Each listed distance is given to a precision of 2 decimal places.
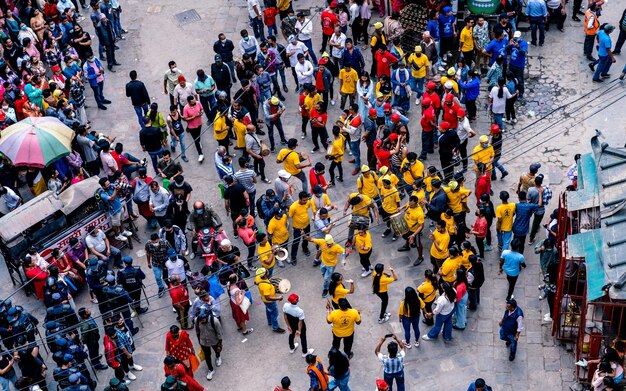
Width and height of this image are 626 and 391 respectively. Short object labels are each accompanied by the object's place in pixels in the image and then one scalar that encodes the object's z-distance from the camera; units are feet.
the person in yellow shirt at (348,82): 78.54
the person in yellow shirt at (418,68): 78.59
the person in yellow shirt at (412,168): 68.74
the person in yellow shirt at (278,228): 65.98
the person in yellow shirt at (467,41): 81.35
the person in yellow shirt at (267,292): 61.72
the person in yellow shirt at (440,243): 63.26
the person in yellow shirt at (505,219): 64.95
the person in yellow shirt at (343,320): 58.90
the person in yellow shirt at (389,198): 67.46
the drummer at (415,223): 65.92
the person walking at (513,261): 61.62
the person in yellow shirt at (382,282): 60.59
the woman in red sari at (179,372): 57.47
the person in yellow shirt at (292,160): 70.38
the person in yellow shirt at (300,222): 66.54
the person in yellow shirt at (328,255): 63.98
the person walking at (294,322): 59.88
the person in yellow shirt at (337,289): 60.54
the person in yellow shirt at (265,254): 64.59
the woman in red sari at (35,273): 65.36
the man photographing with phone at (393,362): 56.08
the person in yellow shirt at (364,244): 64.80
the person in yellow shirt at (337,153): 72.02
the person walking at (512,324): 58.23
